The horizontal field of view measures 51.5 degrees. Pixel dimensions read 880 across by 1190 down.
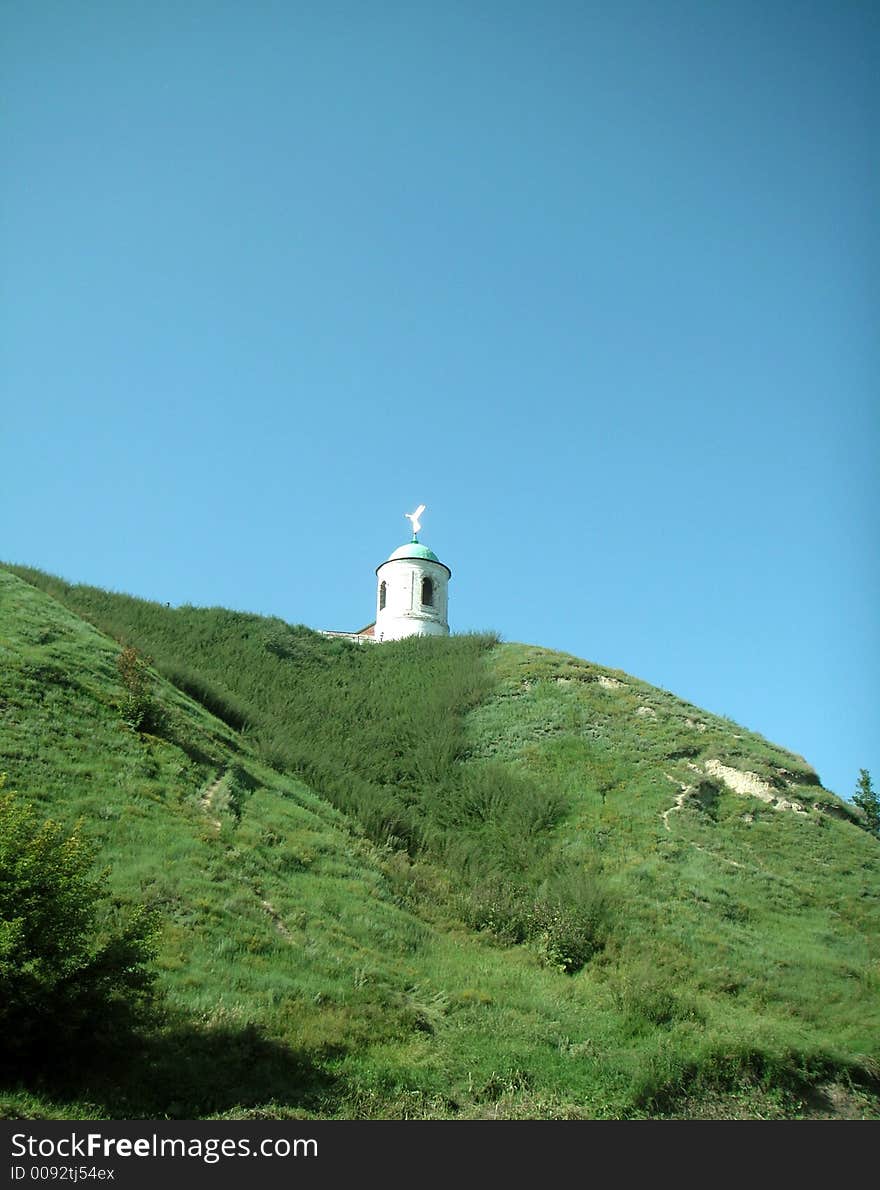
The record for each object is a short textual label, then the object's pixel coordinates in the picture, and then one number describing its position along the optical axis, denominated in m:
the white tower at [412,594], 44.25
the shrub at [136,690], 18.86
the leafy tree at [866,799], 41.16
